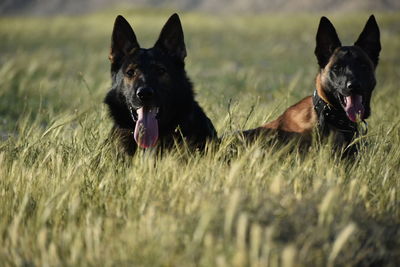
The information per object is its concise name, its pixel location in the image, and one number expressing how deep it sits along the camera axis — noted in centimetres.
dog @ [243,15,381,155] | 979
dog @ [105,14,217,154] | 889
